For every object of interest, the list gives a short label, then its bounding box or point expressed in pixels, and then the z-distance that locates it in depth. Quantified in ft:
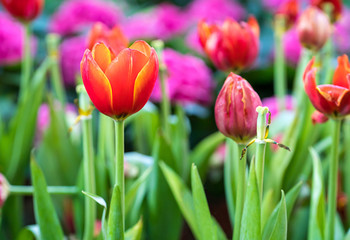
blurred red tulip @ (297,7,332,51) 2.99
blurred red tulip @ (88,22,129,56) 2.94
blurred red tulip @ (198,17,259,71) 2.90
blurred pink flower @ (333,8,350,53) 5.30
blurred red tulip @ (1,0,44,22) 3.30
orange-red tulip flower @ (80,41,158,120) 2.39
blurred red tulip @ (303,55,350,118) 2.52
